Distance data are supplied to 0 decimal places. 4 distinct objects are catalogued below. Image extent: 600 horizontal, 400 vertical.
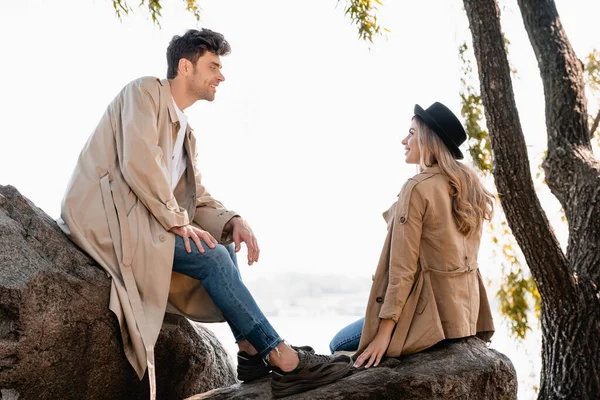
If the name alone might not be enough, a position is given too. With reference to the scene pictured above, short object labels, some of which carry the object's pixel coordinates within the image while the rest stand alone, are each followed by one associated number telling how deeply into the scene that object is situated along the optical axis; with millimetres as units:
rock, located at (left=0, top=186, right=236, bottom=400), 3131
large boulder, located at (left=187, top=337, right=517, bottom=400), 3211
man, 3289
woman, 3438
